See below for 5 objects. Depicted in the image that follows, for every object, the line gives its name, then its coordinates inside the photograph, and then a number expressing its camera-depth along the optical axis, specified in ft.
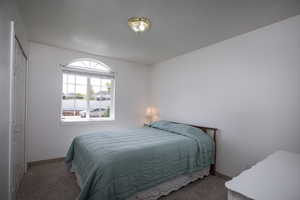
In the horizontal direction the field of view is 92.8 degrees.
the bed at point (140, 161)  5.24
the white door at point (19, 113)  6.26
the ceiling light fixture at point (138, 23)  6.60
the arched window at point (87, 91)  11.46
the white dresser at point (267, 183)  2.76
